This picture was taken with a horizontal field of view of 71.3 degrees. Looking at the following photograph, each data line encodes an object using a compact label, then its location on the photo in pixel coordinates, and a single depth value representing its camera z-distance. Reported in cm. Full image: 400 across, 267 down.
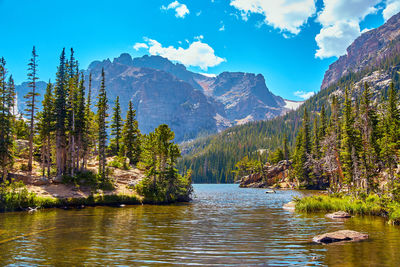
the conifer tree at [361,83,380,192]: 3425
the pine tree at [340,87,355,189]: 4266
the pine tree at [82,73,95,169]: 4648
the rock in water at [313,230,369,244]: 1548
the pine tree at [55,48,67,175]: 4284
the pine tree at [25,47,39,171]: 4156
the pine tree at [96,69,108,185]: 4207
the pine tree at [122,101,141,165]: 5894
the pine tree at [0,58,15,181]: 3494
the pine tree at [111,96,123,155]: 6157
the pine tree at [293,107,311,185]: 8950
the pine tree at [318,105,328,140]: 8256
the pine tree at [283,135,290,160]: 11352
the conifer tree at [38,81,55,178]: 4253
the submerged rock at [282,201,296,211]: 3373
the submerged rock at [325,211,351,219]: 2523
